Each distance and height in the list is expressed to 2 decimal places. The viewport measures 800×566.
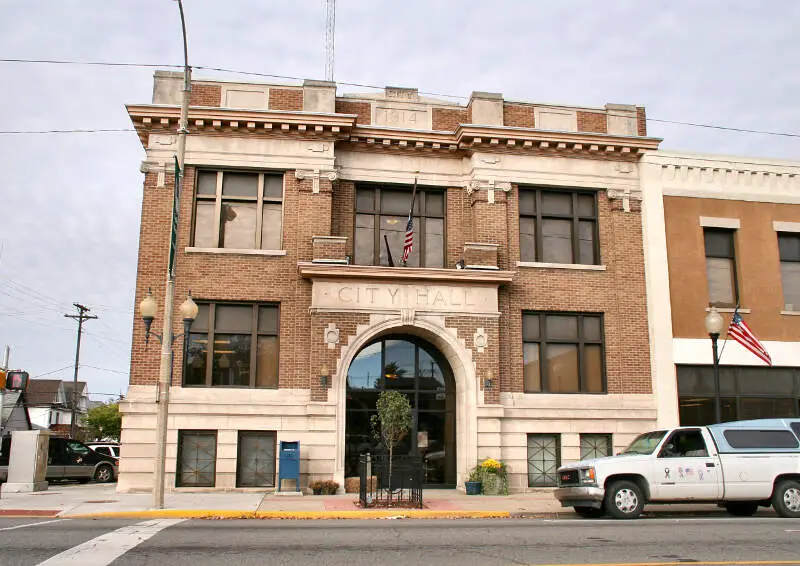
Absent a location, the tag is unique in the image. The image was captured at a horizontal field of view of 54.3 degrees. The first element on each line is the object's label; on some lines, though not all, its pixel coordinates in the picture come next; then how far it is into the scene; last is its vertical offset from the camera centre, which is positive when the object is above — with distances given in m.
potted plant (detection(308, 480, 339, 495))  19.39 -1.08
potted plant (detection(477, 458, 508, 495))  19.78 -0.80
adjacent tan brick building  22.27 +5.00
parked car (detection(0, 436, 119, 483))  28.37 -0.75
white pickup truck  14.94 -0.50
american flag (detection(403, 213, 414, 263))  20.94 +5.35
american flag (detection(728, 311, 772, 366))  20.44 +2.85
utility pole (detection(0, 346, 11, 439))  20.78 +2.29
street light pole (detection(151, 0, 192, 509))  15.69 +1.32
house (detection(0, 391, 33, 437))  26.34 +0.98
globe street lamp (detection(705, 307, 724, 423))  18.75 +2.77
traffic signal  19.17 +1.46
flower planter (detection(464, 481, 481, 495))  19.78 -1.05
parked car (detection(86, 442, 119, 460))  33.62 -0.27
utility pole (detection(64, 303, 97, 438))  55.11 +8.74
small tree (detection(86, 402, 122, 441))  76.25 +2.11
